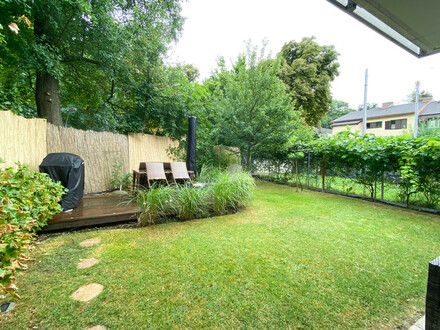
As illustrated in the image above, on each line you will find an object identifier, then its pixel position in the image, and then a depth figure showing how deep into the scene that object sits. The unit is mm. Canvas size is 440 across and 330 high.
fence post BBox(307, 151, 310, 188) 6825
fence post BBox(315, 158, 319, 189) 6589
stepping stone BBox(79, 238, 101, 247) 2486
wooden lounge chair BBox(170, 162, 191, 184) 4457
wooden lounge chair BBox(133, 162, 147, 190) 4414
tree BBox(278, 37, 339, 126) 11688
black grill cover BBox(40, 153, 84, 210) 3338
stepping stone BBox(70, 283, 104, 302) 1549
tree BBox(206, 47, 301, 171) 7000
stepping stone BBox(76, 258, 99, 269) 1997
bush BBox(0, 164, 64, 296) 1270
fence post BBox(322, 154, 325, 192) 6332
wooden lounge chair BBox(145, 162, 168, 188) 4219
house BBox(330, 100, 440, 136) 19453
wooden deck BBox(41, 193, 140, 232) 2875
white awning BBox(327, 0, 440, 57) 1136
